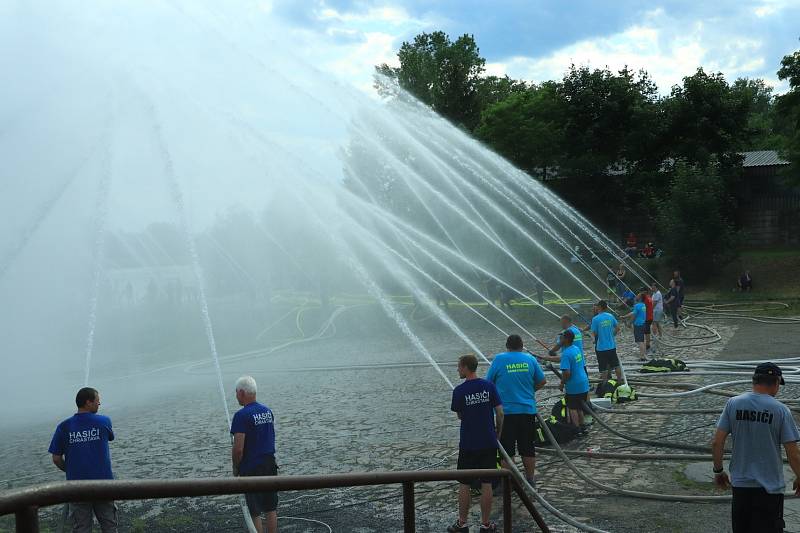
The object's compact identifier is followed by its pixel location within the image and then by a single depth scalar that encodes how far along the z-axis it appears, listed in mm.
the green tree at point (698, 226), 37438
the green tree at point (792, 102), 39062
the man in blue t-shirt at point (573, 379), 11430
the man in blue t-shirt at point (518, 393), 9234
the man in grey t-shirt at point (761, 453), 5887
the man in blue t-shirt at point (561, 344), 12013
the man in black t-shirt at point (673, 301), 26288
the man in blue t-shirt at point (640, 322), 18641
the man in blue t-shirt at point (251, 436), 7246
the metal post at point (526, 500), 6523
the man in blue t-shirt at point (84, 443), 7141
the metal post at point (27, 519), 2357
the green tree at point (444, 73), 51781
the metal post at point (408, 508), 5098
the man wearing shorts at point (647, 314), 18969
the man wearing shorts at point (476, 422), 8094
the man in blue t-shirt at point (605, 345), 14469
